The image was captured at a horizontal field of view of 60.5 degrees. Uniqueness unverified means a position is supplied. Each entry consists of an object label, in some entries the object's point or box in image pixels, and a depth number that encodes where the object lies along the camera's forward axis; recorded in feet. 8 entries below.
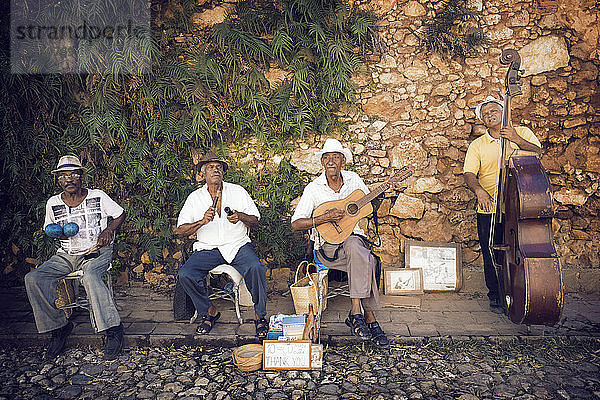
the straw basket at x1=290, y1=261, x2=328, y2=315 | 14.57
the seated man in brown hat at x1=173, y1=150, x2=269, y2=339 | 14.48
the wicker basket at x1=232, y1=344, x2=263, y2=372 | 12.41
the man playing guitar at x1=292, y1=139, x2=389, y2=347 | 13.98
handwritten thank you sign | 12.44
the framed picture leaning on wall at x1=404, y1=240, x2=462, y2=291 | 17.42
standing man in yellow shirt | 15.03
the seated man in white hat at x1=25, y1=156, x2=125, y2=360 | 13.70
